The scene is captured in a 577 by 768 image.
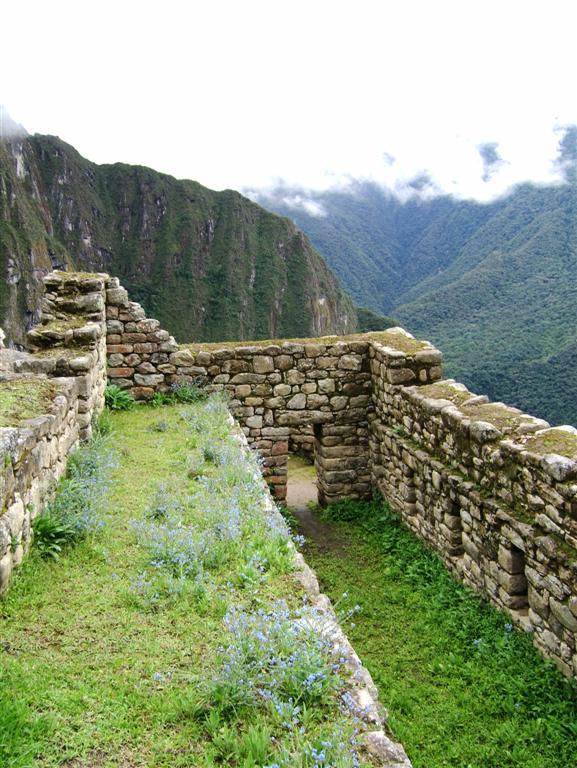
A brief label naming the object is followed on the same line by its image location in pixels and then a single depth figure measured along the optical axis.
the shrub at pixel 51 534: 3.99
